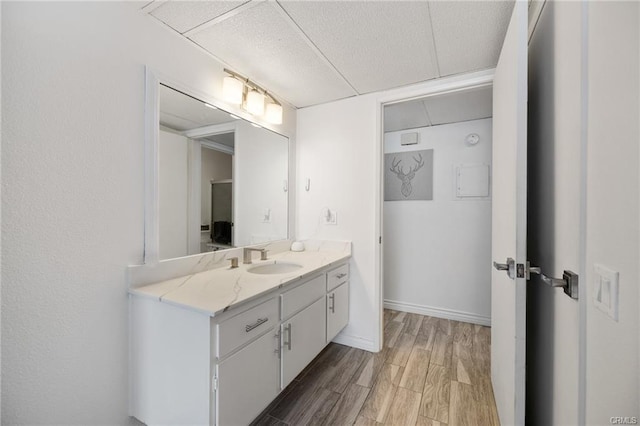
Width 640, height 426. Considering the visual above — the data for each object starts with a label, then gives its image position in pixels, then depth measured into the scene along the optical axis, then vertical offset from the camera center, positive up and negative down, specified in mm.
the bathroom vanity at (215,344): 1058 -610
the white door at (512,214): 1059 -13
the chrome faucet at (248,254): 1869 -318
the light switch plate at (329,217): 2369 -55
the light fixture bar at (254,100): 1769 +811
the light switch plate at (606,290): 590 -185
